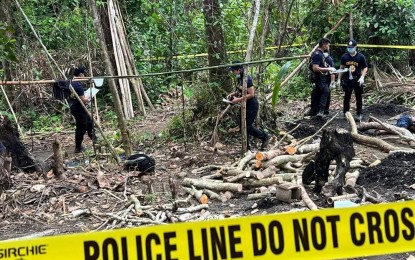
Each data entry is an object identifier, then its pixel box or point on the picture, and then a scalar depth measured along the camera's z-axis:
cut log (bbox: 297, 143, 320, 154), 7.62
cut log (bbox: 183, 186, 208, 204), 6.22
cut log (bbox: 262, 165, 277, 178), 6.66
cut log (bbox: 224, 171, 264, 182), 6.62
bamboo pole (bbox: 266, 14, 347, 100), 9.48
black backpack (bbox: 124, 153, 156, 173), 7.55
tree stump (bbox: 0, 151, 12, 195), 6.47
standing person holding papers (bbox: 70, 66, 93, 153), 9.01
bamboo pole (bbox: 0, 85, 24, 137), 11.14
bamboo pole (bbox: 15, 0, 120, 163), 7.82
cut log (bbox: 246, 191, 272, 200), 6.11
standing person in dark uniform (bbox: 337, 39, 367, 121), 9.73
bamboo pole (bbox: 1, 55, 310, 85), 7.39
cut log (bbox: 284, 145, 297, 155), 7.43
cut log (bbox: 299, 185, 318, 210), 5.41
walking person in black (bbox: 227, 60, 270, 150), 7.89
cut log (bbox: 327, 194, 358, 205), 5.51
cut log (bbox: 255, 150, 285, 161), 7.10
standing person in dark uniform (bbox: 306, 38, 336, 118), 10.30
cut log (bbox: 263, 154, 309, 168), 7.05
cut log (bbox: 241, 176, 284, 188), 6.49
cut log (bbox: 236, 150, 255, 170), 7.20
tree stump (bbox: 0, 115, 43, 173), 7.63
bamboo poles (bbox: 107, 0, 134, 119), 12.42
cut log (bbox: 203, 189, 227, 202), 6.35
